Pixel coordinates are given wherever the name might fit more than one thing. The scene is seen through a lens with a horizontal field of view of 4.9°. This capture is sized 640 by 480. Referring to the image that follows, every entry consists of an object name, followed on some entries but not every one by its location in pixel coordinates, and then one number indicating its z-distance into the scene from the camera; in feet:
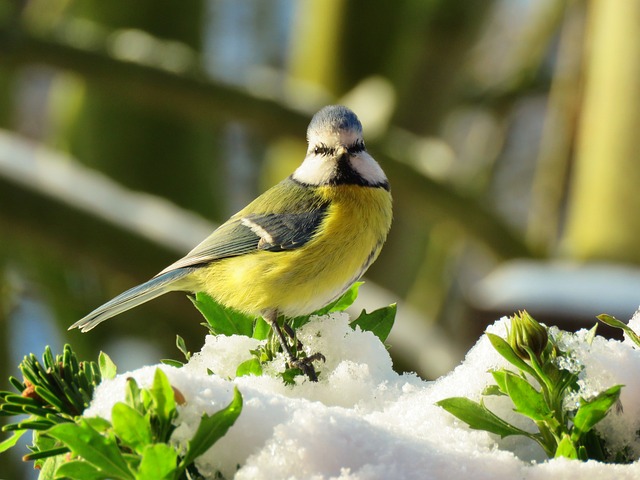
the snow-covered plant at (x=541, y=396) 6.79
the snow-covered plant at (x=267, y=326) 7.87
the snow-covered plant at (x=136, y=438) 5.72
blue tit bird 8.19
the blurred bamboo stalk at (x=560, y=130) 16.62
